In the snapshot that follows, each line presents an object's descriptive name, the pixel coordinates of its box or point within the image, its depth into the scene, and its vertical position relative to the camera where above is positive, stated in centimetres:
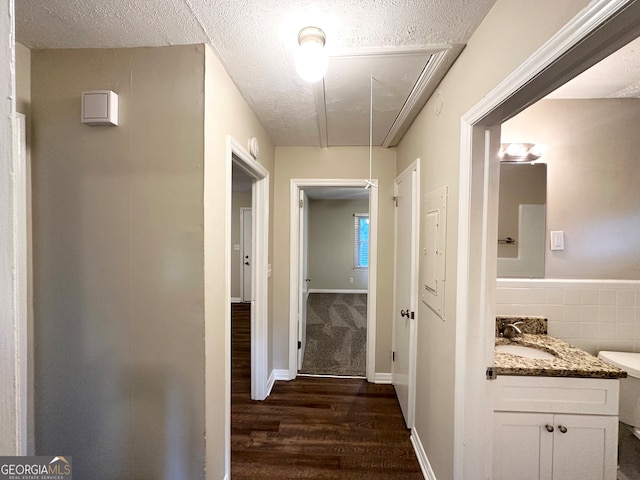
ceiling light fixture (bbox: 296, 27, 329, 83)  109 +74
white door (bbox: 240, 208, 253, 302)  540 -39
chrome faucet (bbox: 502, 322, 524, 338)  165 -59
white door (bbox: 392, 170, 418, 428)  200 -49
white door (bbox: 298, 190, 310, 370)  275 -50
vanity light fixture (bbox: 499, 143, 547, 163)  177 +57
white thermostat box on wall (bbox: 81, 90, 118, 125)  121 +57
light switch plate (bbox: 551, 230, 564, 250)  176 -2
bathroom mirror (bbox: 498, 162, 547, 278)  178 +11
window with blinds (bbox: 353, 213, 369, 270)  635 -14
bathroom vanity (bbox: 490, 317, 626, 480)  125 -88
